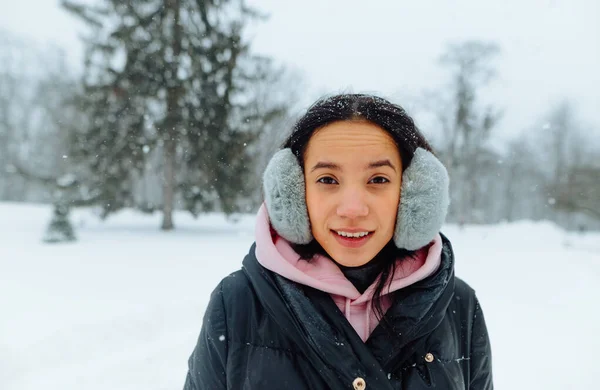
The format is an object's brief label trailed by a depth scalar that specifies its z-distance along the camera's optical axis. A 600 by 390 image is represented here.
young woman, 0.49
